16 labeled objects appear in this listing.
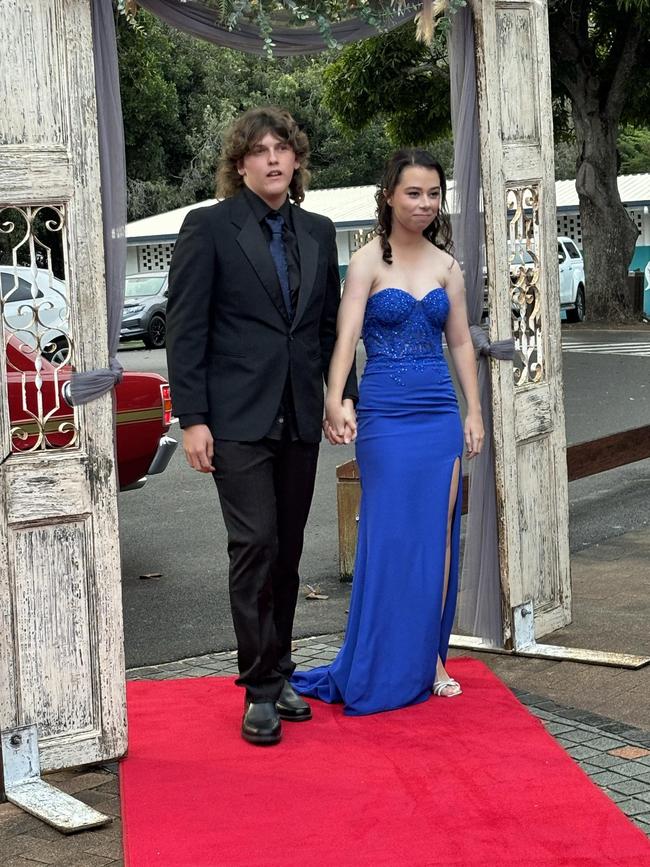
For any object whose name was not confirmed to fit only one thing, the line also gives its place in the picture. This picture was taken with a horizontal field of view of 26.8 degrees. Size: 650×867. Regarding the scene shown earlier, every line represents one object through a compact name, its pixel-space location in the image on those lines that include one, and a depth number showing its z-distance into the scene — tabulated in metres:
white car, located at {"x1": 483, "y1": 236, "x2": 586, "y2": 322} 29.70
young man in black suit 4.96
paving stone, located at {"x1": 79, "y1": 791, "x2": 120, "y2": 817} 4.55
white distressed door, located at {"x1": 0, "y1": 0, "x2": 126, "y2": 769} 4.67
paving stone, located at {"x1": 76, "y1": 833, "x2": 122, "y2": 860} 4.16
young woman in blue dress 5.44
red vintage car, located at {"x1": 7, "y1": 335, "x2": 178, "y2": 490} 8.01
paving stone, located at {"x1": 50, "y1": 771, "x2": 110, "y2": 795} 4.79
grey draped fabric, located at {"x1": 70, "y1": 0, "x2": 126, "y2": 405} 4.87
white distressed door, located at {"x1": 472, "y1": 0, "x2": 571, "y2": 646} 6.04
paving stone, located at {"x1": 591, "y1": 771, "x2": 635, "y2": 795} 4.60
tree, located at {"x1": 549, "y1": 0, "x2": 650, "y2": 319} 25.42
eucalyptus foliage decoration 5.20
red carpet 4.02
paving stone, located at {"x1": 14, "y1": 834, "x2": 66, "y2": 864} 4.14
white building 37.78
